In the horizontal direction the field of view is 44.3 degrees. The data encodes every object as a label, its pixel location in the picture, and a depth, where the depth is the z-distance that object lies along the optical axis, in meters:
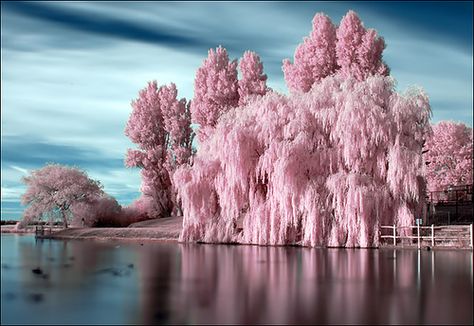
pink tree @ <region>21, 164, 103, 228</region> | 59.66
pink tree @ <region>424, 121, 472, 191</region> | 57.94
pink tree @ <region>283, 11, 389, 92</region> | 51.19
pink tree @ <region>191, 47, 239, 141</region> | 58.69
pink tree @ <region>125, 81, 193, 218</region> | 61.91
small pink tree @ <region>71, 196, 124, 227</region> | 60.00
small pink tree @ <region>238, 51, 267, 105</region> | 58.12
